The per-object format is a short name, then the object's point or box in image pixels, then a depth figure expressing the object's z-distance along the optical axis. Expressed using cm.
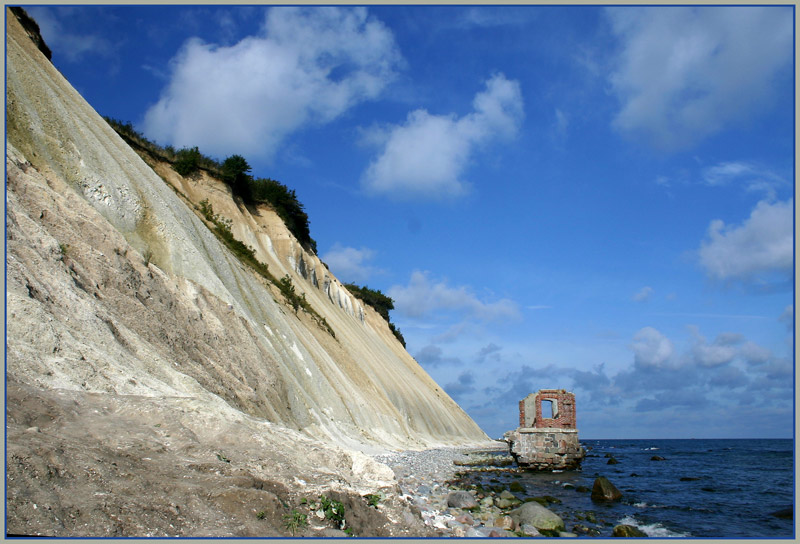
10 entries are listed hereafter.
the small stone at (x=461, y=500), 1373
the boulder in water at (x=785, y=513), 1671
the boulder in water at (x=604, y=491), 1819
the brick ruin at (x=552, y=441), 2856
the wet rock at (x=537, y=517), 1220
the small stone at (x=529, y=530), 1145
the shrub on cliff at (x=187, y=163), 4016
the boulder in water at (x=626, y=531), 1227
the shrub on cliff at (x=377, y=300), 6751
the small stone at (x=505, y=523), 1177
